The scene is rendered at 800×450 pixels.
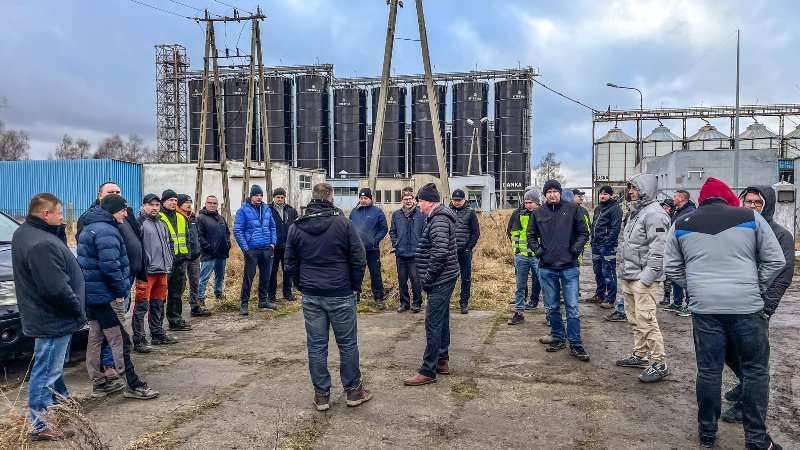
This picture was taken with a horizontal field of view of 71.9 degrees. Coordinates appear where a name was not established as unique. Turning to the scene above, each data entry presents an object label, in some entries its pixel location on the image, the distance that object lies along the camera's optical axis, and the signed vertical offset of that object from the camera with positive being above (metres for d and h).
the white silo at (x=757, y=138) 42.92 +5.60
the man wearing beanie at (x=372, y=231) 9.08 -0.37
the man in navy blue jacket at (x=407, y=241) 8.70 -0.51
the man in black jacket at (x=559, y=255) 6.11 -0.52
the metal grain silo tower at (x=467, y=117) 46.47 +7.77
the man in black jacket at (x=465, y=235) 8.34 -0.39
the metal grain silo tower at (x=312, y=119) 45.59 +7.49
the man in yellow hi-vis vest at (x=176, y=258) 7.48 -0.67
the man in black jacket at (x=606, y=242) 8.63 -0.53
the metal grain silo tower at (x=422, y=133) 46.12 +6.36
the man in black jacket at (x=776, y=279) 3.96 -0.45
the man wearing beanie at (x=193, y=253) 7.81 -0.64
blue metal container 33.03 +1.76
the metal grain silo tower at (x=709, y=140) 45.16 +5.67
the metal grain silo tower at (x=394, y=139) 46.75 +5.96
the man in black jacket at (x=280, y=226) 9.36 -0.29
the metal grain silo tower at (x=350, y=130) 46.53 +6.68
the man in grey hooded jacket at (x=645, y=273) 5.34 -0.64
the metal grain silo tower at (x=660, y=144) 46.72 +5.51
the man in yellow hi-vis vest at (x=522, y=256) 8.03 -0.71
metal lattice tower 45.97 +8.86
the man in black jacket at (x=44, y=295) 3.92 -0.62
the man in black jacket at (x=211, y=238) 8.84 -0.47
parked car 4.92 -1.04
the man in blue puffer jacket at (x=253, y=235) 8.48 -0.41
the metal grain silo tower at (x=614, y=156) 46.88 +4.56
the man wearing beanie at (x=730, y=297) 3.78 -0.61
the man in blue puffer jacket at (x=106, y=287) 4.70 -0.67
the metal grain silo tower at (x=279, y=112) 45.97 +8.06
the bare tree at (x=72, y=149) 68.94 +7.48
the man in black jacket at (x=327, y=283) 4.64 -0.63
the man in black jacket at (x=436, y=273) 5.23 -0.61
